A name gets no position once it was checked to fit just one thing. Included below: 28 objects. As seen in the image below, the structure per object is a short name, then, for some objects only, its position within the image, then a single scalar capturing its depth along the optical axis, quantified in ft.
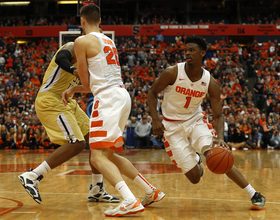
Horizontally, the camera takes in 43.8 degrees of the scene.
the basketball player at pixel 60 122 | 14.32
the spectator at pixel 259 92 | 56.16
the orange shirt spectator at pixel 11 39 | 79.15
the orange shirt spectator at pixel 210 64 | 64.64
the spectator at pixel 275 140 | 45.01
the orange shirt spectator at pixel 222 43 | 76.37
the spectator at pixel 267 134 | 45.24
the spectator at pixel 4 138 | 45.50
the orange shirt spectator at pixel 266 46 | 75.40
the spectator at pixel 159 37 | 79.71
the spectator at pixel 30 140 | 45.06
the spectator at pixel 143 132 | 45.03
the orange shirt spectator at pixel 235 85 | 57.75
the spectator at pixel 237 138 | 43.98
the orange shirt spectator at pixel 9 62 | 69.41
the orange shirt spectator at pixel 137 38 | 79.50
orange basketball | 13.19
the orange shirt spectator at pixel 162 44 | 76.74
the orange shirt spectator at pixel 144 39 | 77.51
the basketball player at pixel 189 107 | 14.76
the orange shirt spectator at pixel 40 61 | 68.23
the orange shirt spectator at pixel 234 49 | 72.73
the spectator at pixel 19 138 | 45.37
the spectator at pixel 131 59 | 68.03
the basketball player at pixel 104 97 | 11.91
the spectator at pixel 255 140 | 44.65
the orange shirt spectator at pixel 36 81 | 60.58
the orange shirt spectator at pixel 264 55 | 71.67
